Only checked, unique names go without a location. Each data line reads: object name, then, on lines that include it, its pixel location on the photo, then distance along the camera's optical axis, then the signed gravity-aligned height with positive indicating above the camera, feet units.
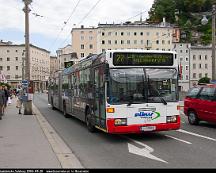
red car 52.70 -2.29
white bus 39.93 -0.39
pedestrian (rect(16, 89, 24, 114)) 80.33 -2.18
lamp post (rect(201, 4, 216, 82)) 92.49 +11.96
